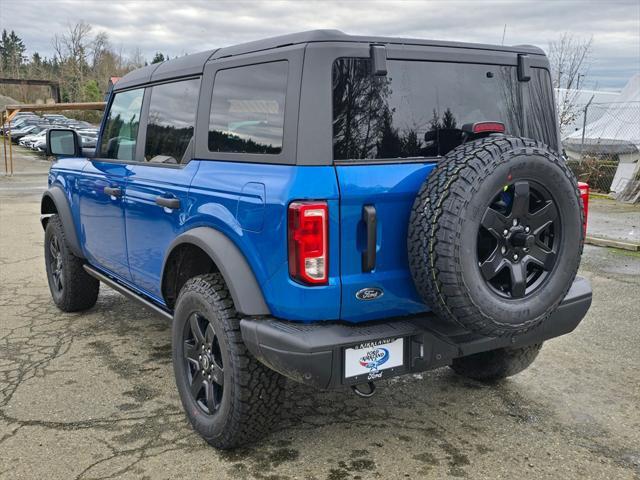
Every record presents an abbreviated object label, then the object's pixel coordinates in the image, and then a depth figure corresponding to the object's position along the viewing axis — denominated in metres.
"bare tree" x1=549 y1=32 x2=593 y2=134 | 21.58
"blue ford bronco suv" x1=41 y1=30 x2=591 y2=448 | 2.46
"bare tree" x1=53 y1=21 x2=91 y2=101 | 68.44
